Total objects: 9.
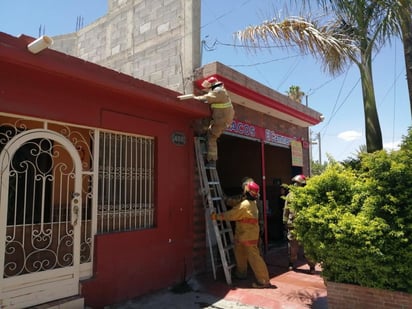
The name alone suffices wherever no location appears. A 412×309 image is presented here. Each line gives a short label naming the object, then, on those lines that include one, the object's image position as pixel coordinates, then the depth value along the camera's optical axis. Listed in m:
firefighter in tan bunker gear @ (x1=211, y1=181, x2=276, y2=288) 5.98
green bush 4.06
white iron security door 4.13
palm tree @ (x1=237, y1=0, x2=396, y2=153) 6.09
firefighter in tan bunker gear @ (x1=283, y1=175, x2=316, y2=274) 7.18
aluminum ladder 6.34
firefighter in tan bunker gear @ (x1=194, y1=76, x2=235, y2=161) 6.29
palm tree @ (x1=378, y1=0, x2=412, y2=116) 5.64
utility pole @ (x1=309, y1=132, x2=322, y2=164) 36.46
